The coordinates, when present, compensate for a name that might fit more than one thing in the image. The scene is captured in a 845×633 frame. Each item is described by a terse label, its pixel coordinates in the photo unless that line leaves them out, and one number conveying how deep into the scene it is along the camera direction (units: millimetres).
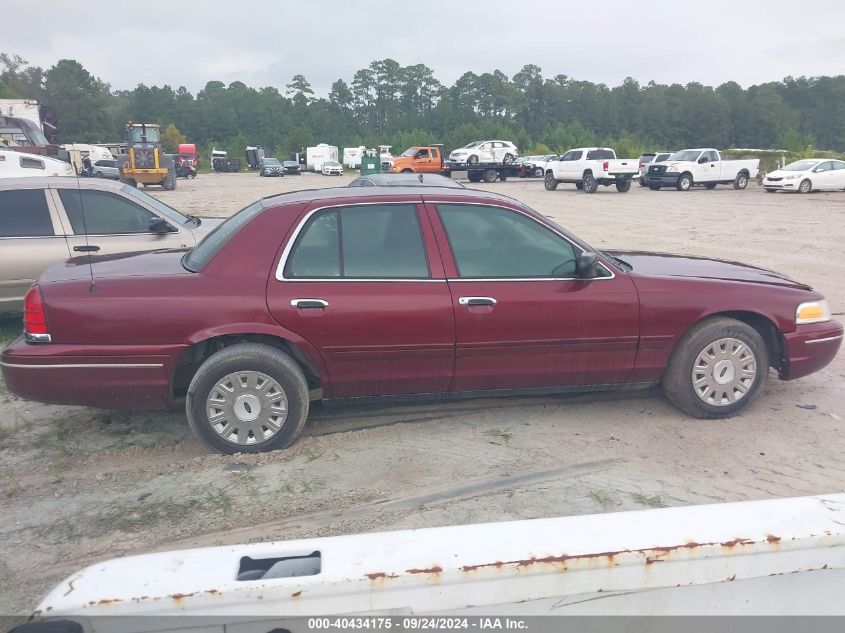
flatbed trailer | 38000
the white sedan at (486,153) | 38531
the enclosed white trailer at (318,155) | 63188
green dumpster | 43372
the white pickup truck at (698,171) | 29641
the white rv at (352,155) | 66812
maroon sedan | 4148
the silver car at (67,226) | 6621
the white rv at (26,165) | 13312
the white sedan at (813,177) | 27016
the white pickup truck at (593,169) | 28484
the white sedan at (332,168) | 57406
